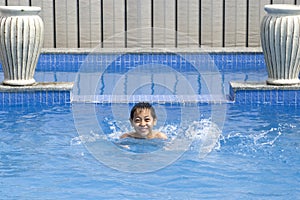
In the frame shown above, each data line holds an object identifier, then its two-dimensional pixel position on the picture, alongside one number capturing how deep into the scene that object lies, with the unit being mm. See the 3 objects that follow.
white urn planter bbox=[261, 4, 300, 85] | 8258
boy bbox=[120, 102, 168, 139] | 6020
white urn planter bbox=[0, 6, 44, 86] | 8281
